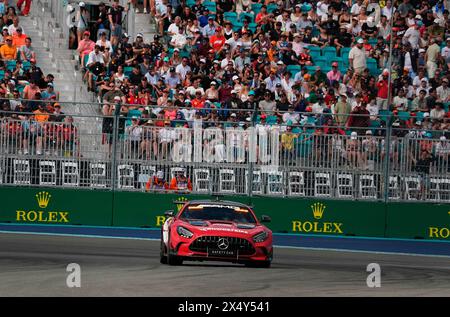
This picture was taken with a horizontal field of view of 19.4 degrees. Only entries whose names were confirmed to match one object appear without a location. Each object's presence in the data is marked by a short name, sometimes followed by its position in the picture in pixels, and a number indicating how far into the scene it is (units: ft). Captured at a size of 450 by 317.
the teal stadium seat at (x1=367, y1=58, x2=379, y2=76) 117.39
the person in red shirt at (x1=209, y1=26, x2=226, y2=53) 115.85
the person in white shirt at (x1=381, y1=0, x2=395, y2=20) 121.39
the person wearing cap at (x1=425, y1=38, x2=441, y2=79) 117.19
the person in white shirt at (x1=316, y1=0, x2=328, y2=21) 120.57
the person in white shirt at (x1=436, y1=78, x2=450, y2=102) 113.80
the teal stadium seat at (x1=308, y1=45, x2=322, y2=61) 117.50
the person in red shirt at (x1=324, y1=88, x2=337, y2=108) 109.60
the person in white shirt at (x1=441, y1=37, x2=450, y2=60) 117.91
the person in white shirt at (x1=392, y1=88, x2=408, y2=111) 112.88
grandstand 98.07
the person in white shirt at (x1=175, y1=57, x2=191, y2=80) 112.06
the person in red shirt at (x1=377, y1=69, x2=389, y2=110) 113.29
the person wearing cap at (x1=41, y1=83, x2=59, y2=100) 106.42
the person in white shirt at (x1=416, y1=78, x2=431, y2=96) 113.39
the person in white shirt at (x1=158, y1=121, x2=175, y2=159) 98.75
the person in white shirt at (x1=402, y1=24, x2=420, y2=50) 119.14
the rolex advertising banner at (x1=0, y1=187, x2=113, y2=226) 99.04
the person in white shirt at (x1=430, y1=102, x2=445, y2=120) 109.40
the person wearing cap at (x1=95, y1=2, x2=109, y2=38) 118.11
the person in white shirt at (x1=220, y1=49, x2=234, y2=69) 112.78
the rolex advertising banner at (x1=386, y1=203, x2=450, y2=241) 98.78
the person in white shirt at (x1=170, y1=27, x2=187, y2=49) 116.16
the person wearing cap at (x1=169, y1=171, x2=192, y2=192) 98.63
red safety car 68.03
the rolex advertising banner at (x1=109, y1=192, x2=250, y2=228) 99.60
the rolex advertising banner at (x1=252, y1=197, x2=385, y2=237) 98.89
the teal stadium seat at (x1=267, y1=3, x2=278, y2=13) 121.11
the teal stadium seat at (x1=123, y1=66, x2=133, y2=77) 112.98
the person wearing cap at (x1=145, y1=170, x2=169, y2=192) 99.09
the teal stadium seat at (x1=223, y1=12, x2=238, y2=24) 119.75
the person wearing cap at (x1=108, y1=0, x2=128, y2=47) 116.57
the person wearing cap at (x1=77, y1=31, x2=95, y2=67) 114.93
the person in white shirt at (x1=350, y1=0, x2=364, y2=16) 121.08
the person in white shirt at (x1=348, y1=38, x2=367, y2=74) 115.55
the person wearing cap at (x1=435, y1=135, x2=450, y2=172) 97.14
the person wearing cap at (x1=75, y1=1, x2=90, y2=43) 117.39
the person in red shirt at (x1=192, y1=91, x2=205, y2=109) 106.93
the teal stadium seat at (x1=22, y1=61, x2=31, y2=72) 110.63
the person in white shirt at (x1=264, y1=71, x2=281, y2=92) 111.14
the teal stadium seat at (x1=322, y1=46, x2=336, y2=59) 117.39
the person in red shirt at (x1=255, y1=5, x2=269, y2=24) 117.39
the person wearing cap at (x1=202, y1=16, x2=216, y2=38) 117.19
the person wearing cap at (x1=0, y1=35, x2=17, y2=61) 111.14
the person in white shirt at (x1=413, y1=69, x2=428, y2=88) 115.34
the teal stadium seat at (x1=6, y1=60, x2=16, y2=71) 110.01
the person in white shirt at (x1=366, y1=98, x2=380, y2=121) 110.21
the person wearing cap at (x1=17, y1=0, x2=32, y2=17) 119.44
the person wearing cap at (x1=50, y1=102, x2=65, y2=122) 97.81
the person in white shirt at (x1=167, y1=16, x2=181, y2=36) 116.47
